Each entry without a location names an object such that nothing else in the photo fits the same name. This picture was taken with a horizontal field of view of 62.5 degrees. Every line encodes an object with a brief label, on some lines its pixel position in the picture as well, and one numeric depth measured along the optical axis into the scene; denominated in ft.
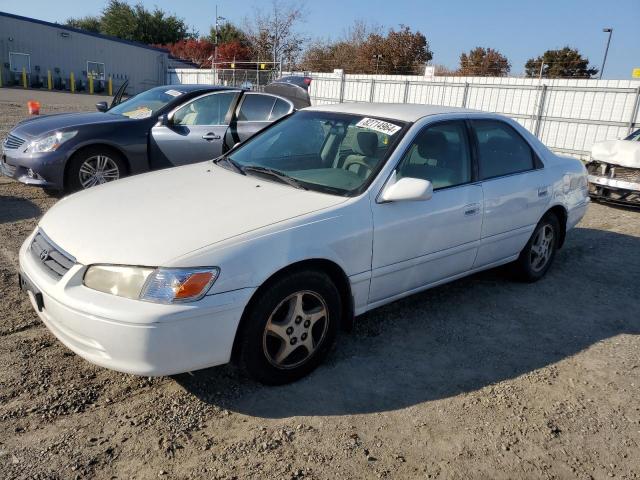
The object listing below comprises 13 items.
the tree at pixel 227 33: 178.70
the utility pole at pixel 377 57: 126.85
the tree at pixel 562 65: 130.71
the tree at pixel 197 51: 171.32
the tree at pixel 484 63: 133.69
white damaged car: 26.78
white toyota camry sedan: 8.22
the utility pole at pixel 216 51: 138.92
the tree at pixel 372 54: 127.44
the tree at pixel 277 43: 123.03
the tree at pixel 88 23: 200.43
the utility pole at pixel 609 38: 121.49
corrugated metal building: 108.68
